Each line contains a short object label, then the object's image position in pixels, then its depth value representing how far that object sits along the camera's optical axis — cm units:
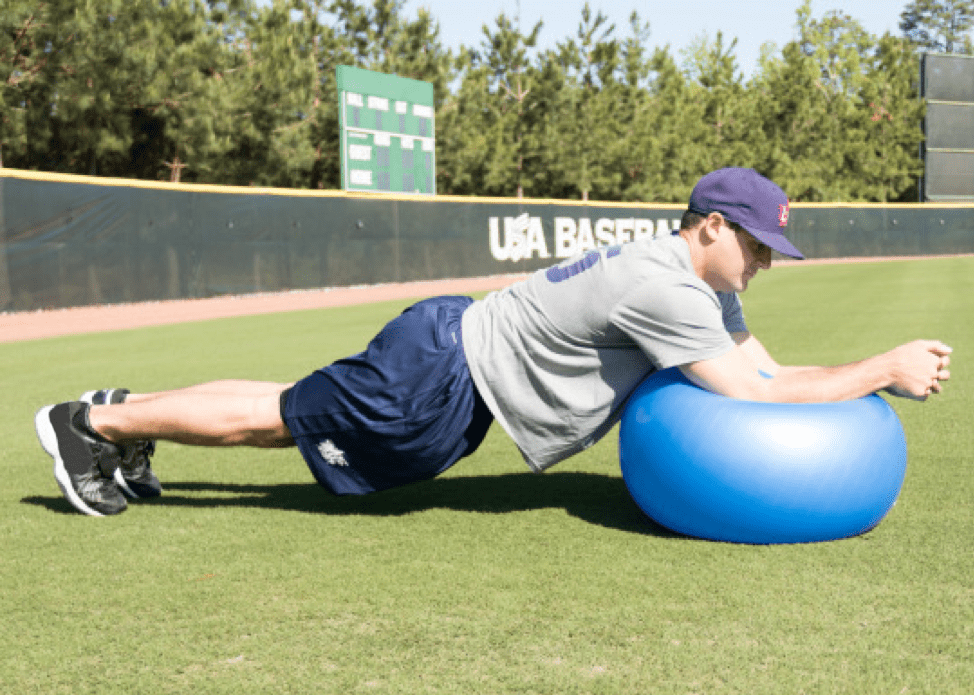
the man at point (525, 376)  352
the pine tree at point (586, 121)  3975
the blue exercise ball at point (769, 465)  347
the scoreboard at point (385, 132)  2481
